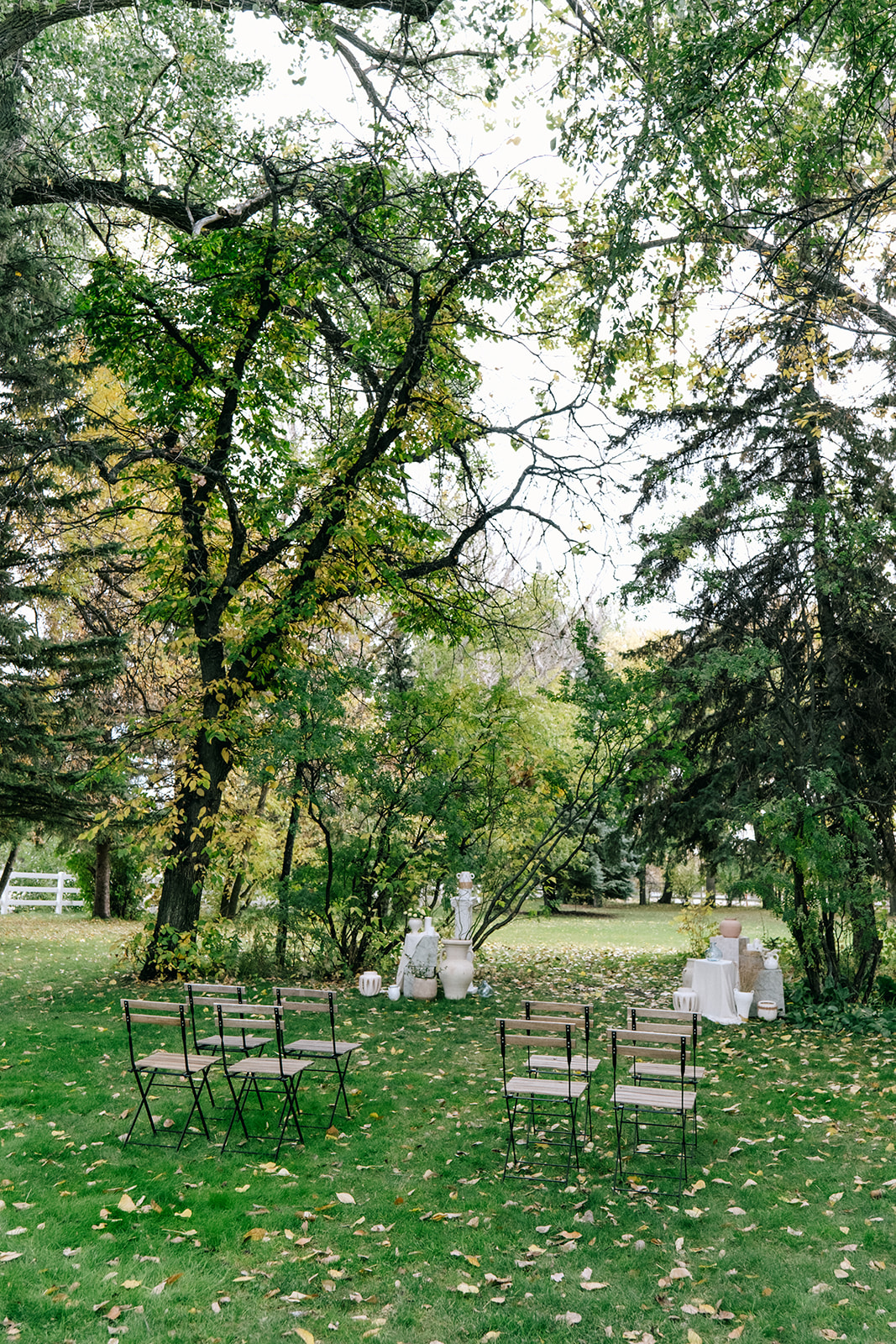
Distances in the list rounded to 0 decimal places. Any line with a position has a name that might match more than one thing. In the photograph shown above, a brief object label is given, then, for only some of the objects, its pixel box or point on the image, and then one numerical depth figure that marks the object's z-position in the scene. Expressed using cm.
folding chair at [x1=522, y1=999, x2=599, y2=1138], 579
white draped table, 1041
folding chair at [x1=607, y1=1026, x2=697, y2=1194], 537
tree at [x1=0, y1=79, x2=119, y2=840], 1063
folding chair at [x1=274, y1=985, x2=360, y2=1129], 613
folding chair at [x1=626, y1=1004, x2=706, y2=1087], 565
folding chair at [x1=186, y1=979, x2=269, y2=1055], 622
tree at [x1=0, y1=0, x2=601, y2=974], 1020
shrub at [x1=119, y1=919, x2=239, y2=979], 1062
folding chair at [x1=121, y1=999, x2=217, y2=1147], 558
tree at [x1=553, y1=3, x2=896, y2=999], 757
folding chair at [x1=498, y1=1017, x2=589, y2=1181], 547
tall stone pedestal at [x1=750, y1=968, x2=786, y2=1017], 1067
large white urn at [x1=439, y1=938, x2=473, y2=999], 1124
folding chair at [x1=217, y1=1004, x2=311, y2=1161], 581
